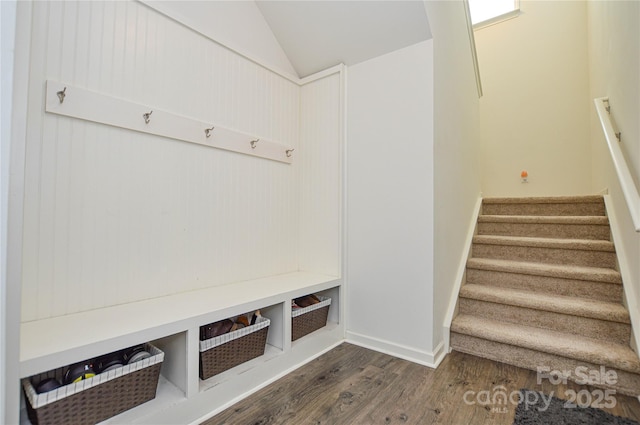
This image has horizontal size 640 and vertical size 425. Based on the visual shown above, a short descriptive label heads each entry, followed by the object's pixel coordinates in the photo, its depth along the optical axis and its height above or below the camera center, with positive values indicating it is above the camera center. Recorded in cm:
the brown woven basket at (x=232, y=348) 152 -66
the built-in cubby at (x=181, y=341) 112 -45
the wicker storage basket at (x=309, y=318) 201 -65
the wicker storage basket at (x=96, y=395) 107 -65
